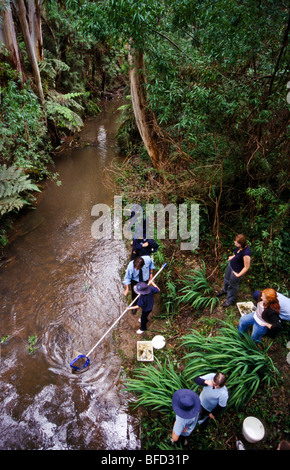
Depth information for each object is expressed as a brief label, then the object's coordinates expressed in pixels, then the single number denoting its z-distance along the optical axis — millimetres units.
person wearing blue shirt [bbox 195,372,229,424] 2935
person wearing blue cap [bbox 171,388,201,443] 2804
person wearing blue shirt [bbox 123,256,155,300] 4375
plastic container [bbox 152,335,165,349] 4363
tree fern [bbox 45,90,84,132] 9847
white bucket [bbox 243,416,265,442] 3035
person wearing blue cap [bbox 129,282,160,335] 4199
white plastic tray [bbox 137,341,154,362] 4227
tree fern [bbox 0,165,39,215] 6305
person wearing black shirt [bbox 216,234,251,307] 4027
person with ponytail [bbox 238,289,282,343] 3344
